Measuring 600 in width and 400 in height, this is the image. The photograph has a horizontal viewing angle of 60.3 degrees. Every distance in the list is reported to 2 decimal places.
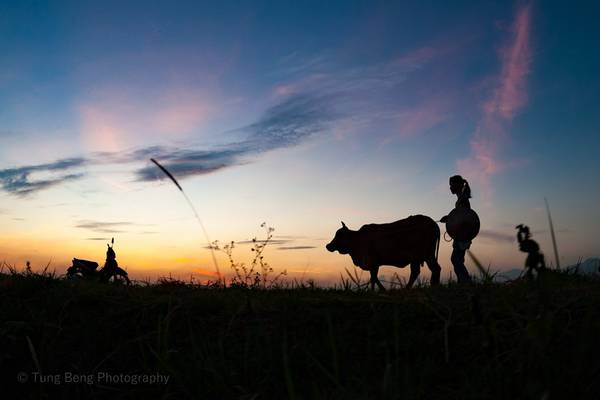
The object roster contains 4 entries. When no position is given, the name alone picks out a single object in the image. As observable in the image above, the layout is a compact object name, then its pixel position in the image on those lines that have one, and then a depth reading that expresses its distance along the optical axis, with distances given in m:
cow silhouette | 12.29
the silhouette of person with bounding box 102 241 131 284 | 10.15
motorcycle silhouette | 10.15
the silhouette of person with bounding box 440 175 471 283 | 10.37
